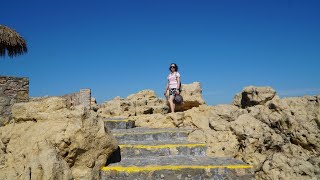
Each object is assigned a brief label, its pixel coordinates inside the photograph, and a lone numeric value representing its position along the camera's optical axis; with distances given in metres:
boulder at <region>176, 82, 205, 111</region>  9.72
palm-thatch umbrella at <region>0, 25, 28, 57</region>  14.52
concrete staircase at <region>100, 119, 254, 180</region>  4.33
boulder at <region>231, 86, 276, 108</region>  6.77
